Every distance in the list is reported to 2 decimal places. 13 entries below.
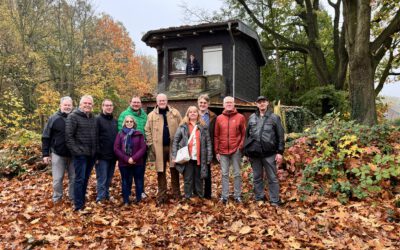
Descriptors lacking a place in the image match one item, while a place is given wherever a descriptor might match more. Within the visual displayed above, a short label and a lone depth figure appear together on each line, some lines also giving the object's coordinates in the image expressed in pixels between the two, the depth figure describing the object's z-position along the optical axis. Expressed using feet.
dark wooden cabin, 53.52
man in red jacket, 20.75
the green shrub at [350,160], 21.57
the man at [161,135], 21.45
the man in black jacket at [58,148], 20.99
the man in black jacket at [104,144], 21.54
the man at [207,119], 21.38
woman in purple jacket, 21.13
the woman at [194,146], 20.77
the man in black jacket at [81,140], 20.18
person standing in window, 54.75
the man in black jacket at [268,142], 20.17
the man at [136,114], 22.48
